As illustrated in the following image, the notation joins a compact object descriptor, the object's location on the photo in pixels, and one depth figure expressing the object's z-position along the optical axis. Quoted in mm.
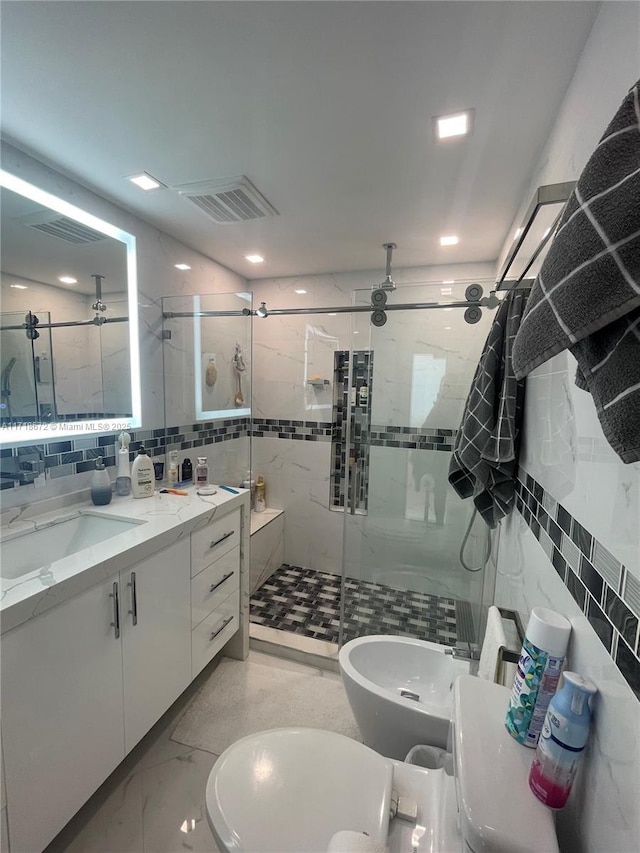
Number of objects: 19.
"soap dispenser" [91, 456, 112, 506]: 1585
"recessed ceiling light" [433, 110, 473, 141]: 1141
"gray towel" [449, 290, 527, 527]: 1215
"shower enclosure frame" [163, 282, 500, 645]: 1864
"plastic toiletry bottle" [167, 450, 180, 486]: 1995
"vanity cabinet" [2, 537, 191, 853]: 911
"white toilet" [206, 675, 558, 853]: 553
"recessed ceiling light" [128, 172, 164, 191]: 1483
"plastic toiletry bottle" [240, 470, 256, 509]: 2438
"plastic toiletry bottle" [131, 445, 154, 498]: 1695
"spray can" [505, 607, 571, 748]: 639
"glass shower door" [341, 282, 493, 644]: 2107
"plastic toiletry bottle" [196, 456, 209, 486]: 1938
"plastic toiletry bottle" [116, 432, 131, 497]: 1725
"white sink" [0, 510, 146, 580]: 1241
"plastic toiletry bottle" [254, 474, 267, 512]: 3020
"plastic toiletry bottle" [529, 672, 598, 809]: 531
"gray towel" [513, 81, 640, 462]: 354
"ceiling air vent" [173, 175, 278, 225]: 1534
